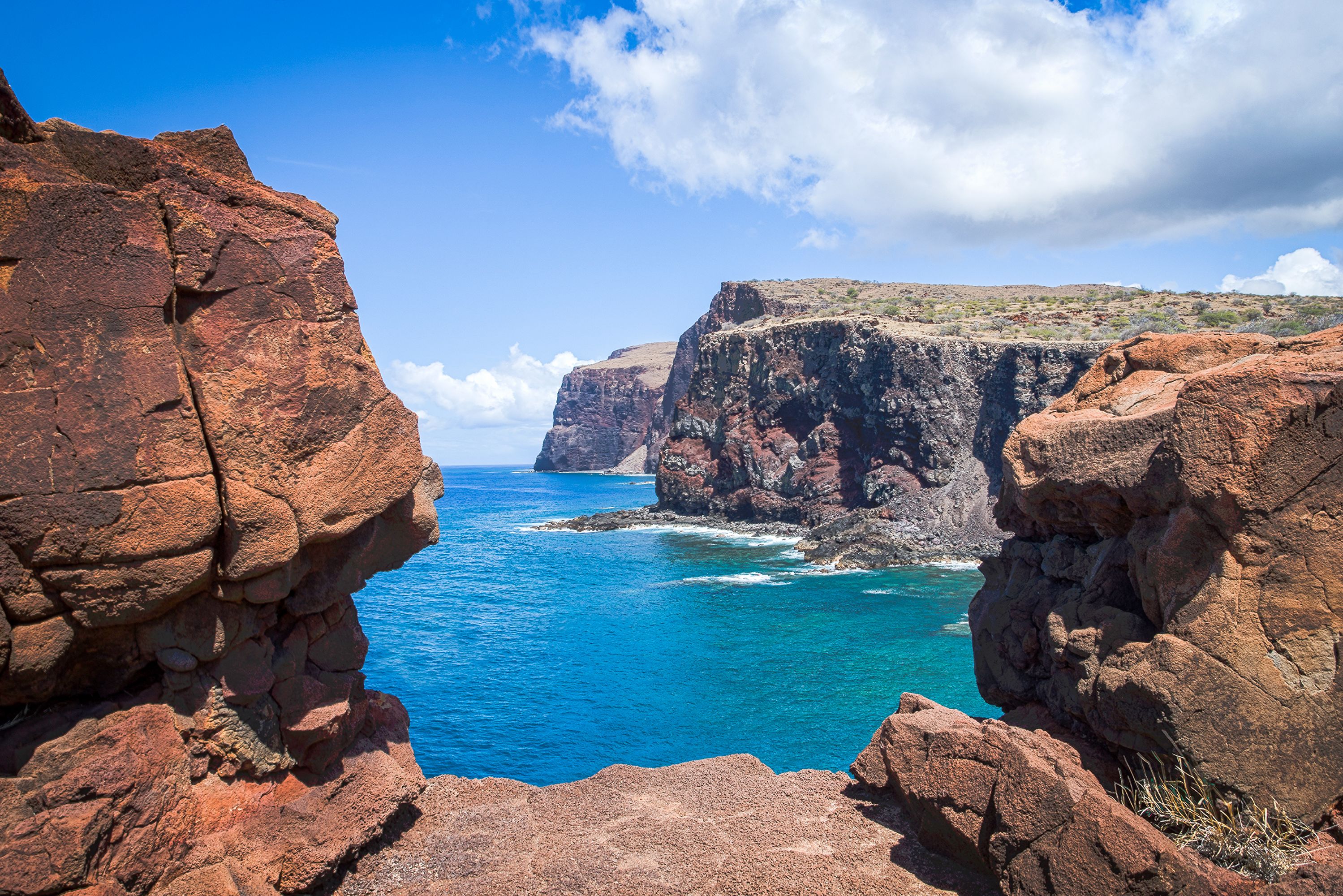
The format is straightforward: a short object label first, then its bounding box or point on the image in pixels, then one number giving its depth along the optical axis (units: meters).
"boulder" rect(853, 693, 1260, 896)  7.52
